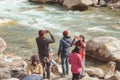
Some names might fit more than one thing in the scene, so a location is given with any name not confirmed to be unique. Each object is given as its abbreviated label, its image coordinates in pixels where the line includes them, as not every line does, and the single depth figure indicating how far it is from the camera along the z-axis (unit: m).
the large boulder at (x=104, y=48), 16.67
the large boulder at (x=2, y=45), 17.94
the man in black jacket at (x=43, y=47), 11.40
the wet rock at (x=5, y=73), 11.58
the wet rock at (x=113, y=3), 31.51
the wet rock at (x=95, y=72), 14.23
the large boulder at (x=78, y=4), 29.77
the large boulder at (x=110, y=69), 15.22
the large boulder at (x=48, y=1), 33.00
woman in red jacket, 11.38
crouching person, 10.70
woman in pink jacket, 10.91
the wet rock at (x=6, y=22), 24.80
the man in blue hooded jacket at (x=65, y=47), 12.09
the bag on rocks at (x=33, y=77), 10.33
